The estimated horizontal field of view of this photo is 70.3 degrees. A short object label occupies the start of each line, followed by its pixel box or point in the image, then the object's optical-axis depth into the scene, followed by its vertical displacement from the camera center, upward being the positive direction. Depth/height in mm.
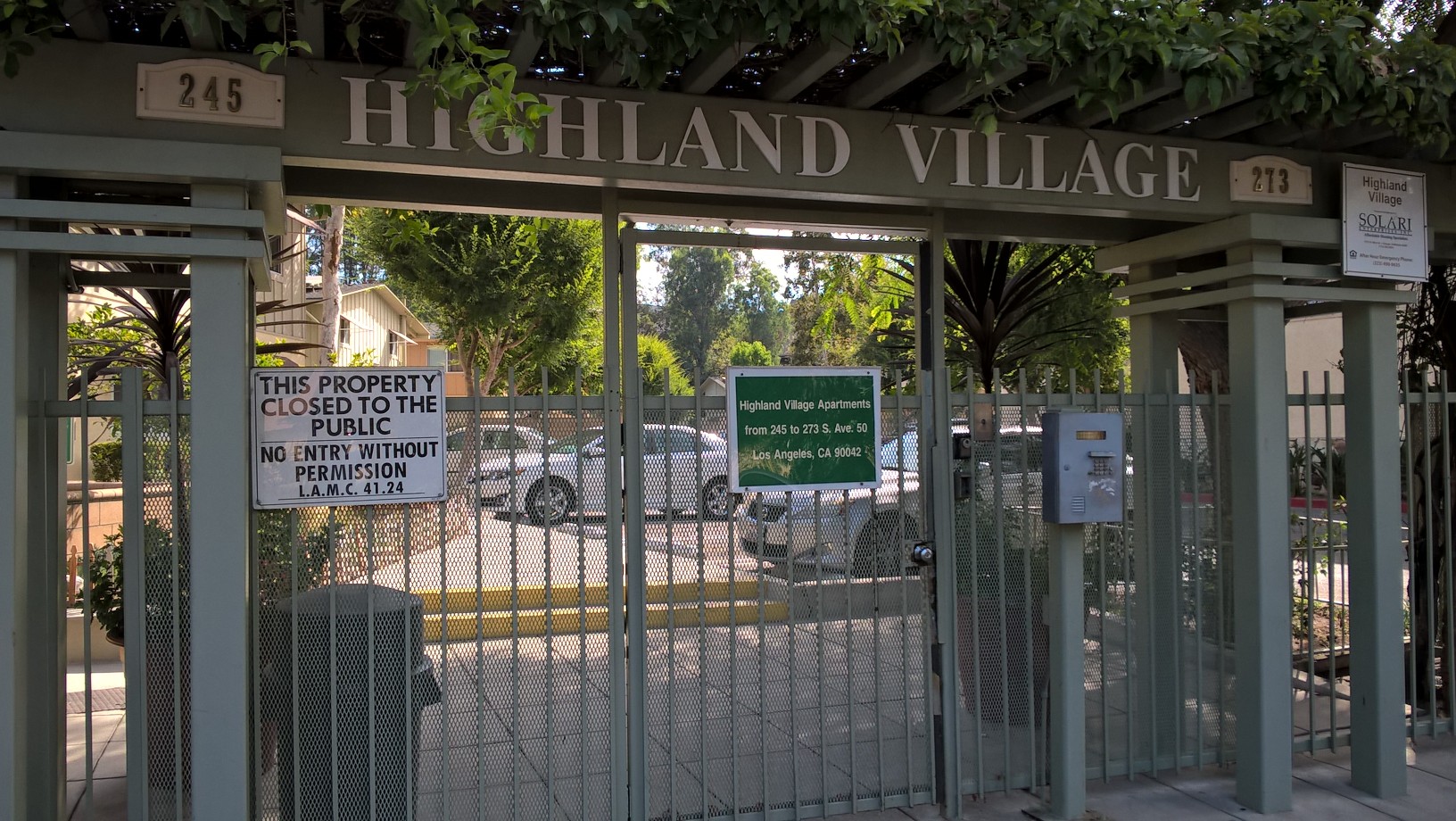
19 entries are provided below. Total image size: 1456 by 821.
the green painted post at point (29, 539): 3475 -416
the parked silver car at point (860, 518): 4758 -509
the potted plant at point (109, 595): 5277 -899
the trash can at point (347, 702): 4121 -1148
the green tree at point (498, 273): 14703 +2068
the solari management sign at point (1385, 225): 5262 +917
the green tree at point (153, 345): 6250 +505
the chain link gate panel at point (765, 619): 4598 -968
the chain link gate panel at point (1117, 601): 5211 -1024
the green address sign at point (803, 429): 4617 -84
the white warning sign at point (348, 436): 3986 -76
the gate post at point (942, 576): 4930 -807
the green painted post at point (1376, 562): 5289 -826
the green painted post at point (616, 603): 4488 -826
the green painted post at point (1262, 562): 5059 -782
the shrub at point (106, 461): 9484 -401
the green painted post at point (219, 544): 3637 -444
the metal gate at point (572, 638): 4168 -987
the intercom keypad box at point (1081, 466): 4613 -267
